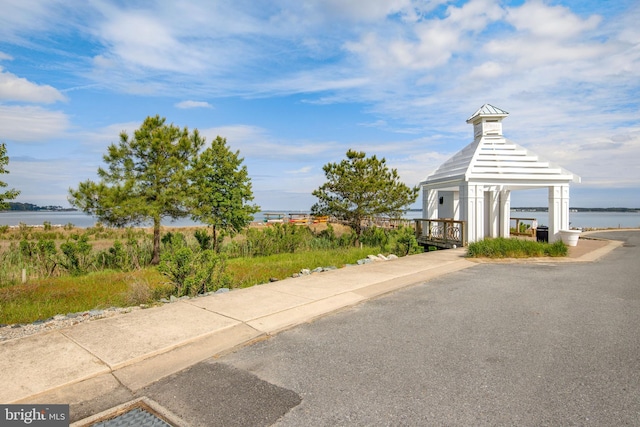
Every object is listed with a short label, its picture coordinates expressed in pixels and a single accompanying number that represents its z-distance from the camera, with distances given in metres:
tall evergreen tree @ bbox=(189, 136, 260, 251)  15.43
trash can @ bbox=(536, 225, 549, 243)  16.55
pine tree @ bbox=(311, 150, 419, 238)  18.58
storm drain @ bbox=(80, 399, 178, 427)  2.92
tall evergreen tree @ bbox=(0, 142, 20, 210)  8.20
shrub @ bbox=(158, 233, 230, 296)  7.46
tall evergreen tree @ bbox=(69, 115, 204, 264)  13.77
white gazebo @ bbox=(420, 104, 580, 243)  14.85
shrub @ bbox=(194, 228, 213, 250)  15.70
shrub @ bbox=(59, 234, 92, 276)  12.10
